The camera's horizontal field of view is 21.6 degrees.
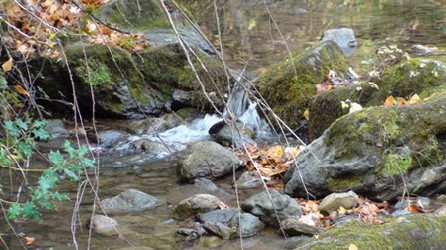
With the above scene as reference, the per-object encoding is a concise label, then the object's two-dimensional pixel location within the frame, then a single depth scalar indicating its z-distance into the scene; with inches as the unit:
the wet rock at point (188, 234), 357.1
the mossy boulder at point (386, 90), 505.9
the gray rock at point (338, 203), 379.3
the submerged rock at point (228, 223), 356.5
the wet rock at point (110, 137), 576.0
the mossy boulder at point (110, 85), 640.3
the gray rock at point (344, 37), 897.4
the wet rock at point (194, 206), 390.0
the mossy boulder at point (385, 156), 394.0
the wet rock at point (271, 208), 368.9
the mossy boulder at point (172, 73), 666.9
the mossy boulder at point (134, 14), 739.0
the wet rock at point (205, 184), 447.4
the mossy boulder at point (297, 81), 596.5
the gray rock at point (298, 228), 351.6
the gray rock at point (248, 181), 450.1
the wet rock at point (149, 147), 542.8
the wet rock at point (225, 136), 560.4
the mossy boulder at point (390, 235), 233.9
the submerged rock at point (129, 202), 402.1
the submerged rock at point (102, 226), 365.0
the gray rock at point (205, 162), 464.1
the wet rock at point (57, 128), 599.6
